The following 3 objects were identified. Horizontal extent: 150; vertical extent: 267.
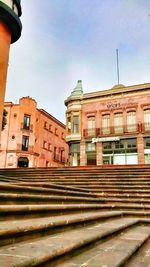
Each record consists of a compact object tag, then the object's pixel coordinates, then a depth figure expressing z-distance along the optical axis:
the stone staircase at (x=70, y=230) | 2.39
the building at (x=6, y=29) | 10.02
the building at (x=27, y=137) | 34.94
